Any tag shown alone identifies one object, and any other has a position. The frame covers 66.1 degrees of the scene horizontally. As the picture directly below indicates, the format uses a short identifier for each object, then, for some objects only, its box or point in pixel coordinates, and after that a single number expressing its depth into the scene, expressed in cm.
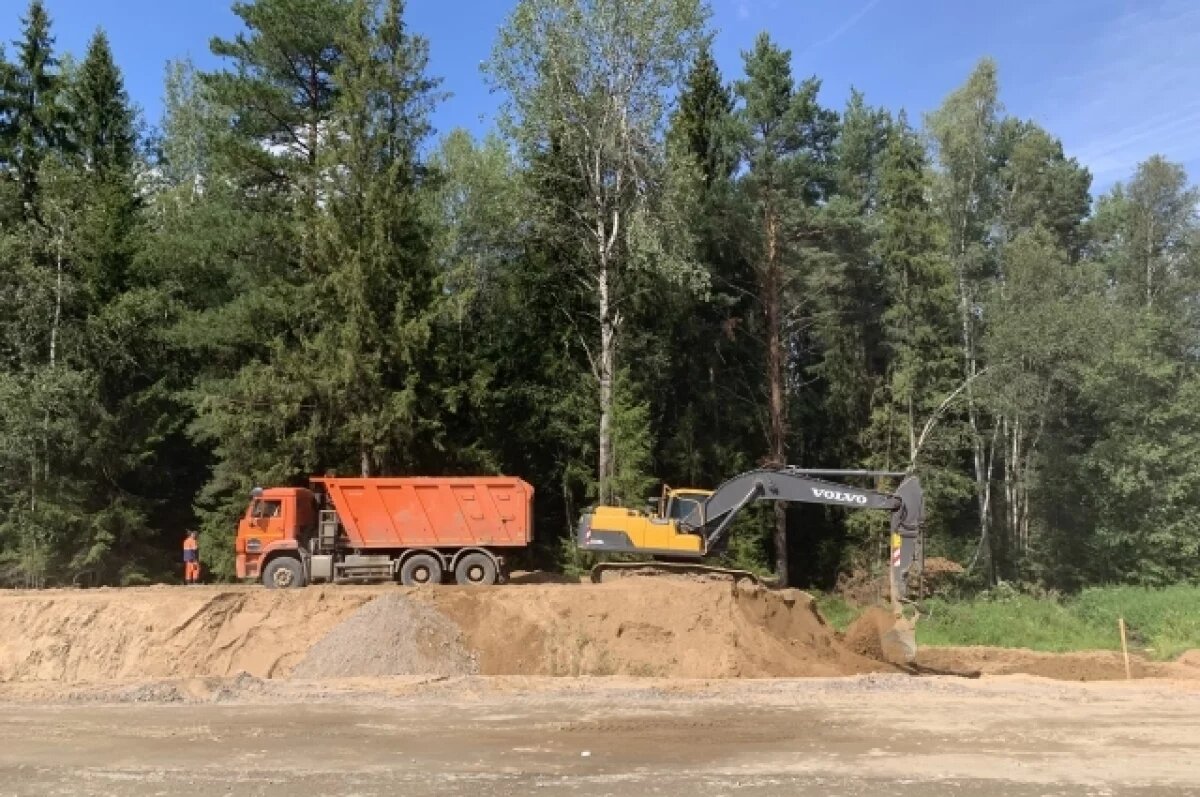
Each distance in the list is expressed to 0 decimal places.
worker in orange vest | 2602
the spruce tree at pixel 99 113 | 3575
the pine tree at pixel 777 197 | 3389
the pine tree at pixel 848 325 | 3634
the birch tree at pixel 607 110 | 2817
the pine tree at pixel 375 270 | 2609
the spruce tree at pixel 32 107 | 3469
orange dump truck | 2136
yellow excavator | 1812
